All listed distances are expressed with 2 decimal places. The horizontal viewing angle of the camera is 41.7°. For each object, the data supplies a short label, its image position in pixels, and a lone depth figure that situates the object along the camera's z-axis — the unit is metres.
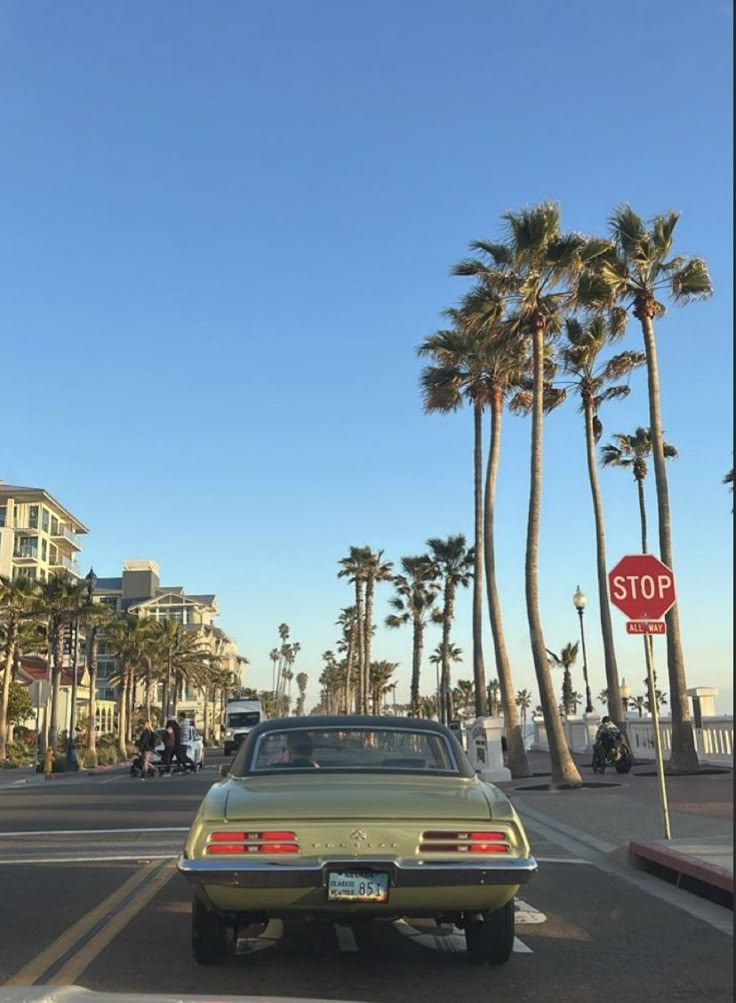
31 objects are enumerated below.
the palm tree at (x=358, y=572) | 70.69
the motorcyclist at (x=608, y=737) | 22.39
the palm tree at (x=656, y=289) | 21.39
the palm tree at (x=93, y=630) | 49.25
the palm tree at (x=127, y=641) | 62.38
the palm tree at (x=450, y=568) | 53.06
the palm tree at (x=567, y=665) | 61.47
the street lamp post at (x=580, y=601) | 34.50
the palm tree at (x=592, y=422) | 28.70
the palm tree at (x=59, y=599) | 47.66
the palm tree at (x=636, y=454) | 39.19
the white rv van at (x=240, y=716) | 58.56
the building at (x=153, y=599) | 118.59
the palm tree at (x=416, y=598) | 56.89
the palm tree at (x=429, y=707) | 125.25
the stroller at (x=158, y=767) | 29.58
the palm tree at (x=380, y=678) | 104.25
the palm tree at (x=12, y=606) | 48.84
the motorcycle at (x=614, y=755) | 22.16
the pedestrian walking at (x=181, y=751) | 30.89
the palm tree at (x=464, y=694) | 122.56
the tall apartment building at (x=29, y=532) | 82.53
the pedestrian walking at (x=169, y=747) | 30.66
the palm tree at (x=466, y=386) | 27.23
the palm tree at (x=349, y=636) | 91.88
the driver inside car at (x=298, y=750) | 6.64
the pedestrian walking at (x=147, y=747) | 29.30
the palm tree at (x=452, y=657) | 96.56
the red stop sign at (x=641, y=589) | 10.80
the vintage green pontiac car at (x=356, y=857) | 5.18
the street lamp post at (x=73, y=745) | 35.19
